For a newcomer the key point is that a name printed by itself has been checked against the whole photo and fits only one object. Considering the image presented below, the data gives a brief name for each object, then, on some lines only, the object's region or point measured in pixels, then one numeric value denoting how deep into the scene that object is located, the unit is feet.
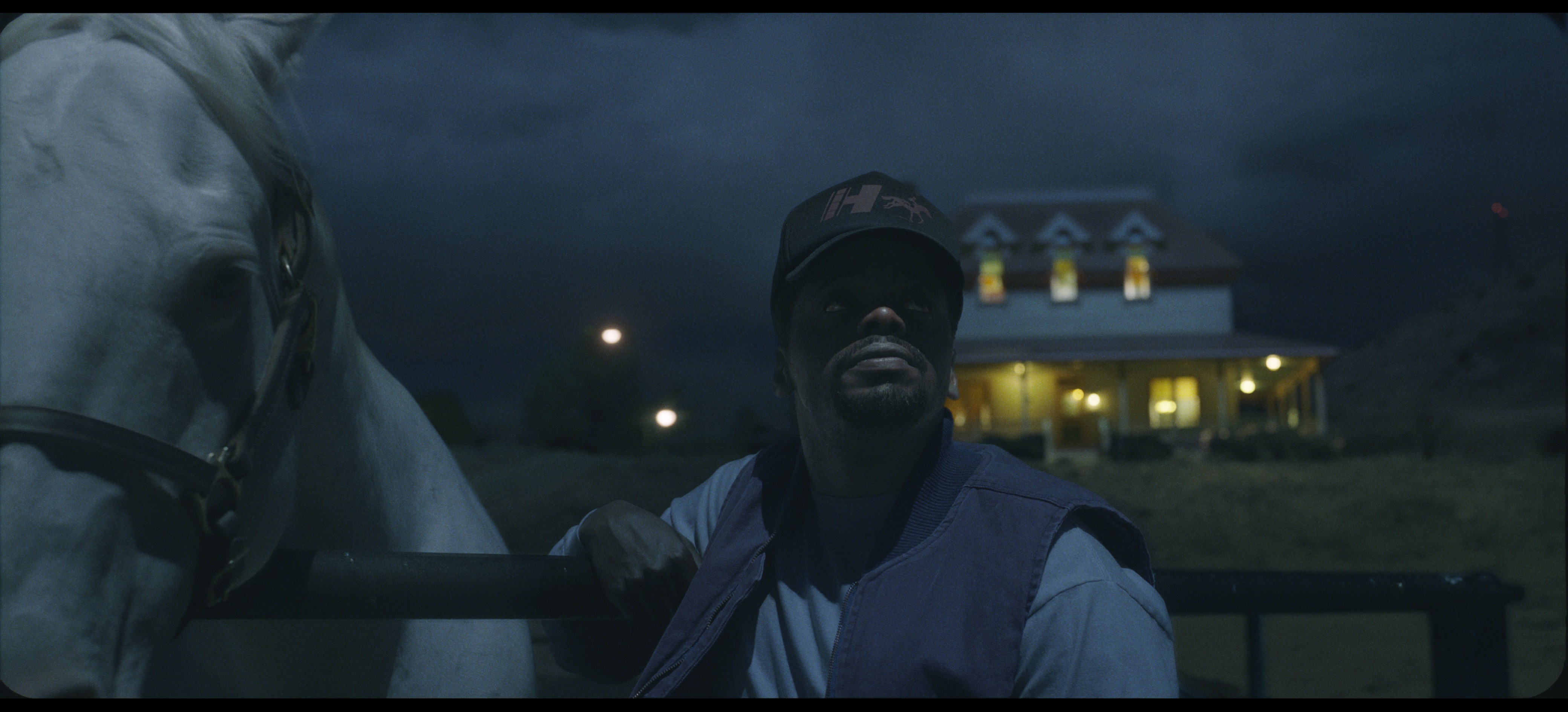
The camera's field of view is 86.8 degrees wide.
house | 74.59
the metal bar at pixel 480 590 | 4.32
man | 3.67
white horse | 3.05
